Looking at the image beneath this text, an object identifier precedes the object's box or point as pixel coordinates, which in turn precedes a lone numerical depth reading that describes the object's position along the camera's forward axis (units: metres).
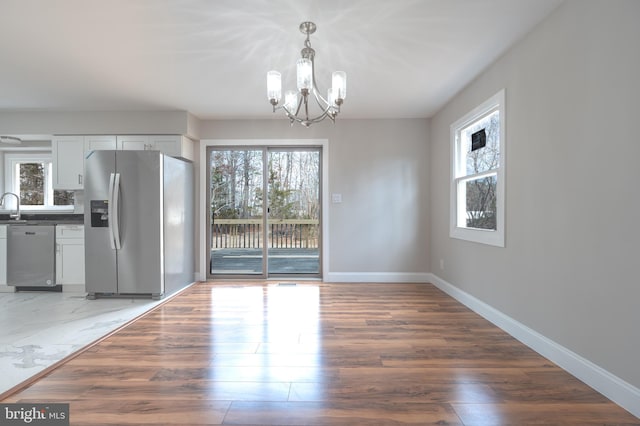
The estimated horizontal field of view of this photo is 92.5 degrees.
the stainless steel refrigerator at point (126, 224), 3.69
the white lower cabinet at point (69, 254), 4.01
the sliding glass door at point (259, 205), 4.77
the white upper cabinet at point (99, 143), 4.25
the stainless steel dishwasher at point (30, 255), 4.01
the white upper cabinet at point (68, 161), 4.25
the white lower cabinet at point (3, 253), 4.02
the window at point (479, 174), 2.85
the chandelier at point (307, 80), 2.20
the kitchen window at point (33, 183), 4.72
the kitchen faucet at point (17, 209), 4.21
